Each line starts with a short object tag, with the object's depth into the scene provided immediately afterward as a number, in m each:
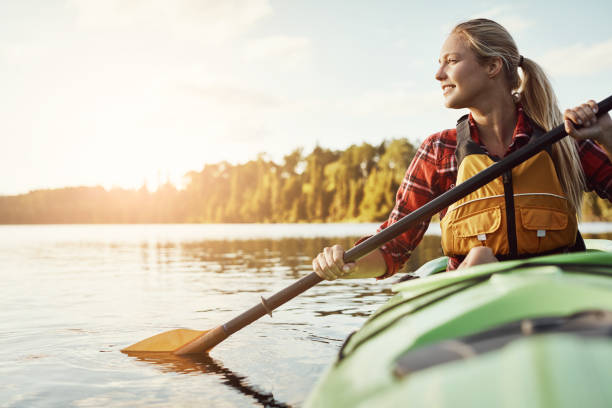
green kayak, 1.01
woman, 2.32
